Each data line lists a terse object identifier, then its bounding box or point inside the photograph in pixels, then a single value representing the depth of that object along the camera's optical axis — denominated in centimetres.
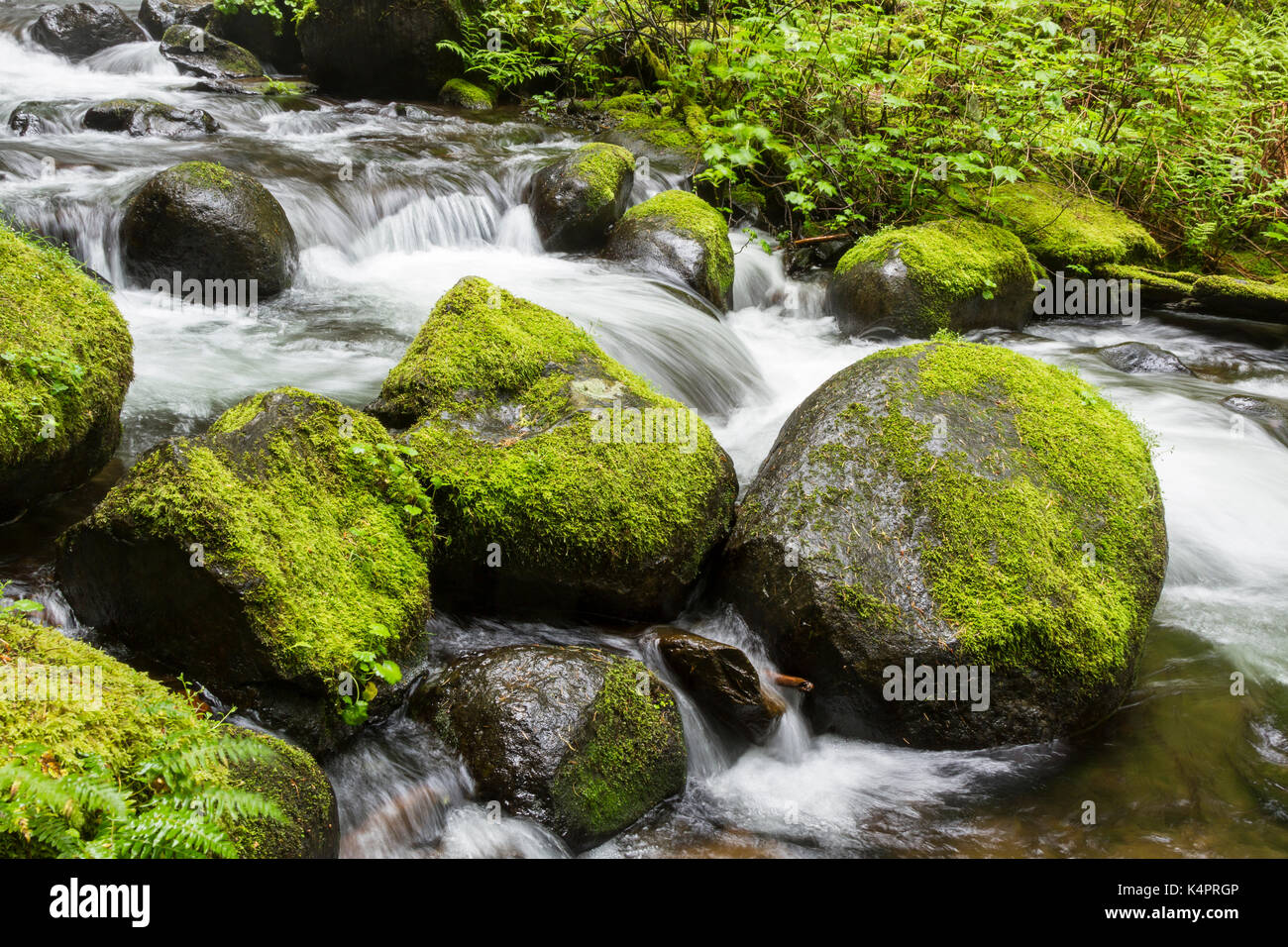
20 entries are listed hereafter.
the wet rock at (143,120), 1070
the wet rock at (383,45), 1423
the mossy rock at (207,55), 1554
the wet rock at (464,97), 1468
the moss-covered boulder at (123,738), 235
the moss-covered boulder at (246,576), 335
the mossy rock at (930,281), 857
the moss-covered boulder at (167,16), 1769
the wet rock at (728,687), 421
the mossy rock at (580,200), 977
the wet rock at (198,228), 730
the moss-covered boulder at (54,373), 406
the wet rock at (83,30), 1588
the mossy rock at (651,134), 1246
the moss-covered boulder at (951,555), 420
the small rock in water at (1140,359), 870
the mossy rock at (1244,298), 953
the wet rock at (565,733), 359
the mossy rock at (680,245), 903
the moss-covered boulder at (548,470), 443
